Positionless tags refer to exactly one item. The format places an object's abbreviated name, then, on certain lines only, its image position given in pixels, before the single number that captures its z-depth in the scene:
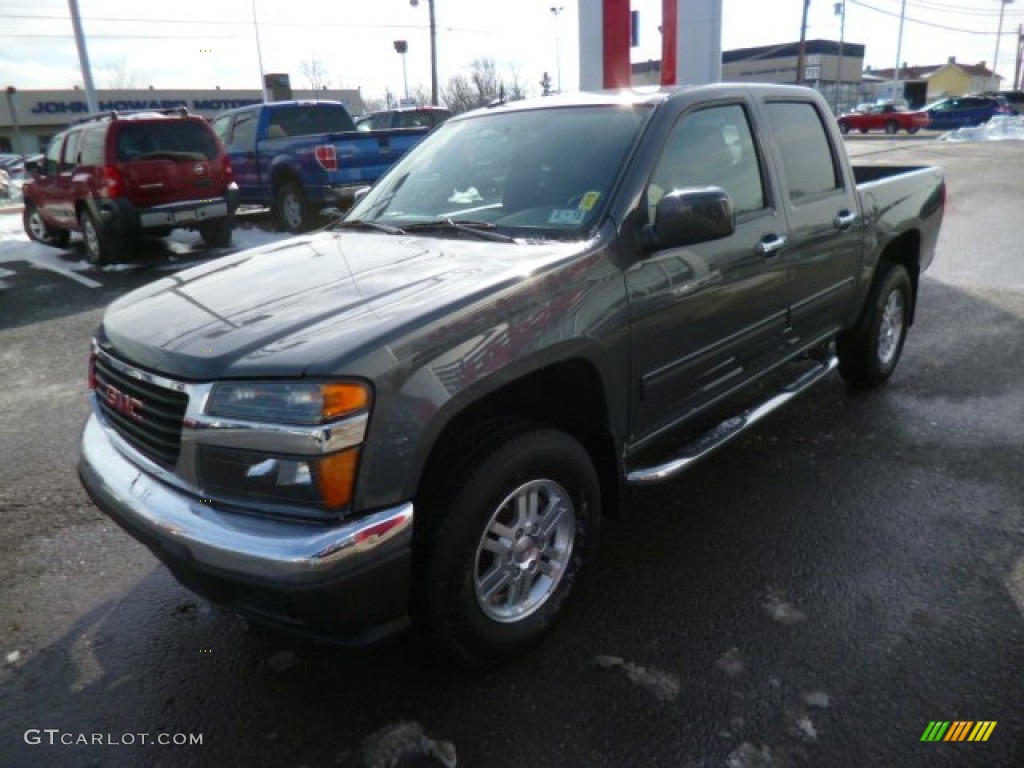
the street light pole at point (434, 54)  34.91
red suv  9.88
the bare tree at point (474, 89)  56.28
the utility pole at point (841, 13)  63.17
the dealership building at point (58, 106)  51.38
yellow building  94.94
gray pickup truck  2.05
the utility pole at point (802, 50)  42.97
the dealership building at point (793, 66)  73.25
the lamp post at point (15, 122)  44.44
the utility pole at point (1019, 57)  80.06
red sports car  37.28
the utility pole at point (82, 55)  19.72
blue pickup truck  10.90
